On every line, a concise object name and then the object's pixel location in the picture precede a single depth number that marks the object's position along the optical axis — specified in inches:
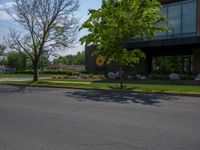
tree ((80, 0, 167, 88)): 412.1
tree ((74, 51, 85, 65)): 3222.3
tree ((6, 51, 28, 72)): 2299.3
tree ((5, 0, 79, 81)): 619.7
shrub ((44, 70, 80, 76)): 1221.4
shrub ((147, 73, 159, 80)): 597.0
